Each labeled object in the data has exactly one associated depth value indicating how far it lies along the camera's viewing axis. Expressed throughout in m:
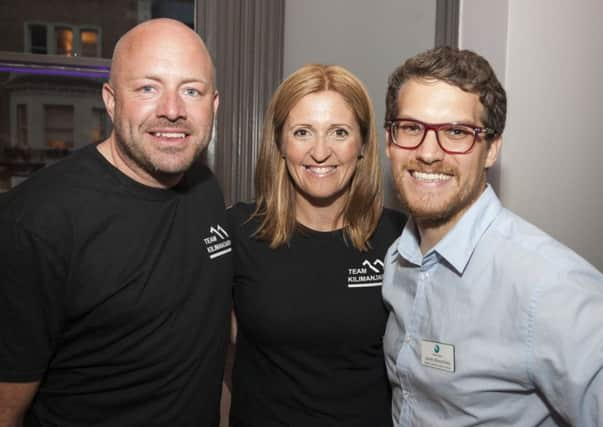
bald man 1.23
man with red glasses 1.04
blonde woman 1.56
